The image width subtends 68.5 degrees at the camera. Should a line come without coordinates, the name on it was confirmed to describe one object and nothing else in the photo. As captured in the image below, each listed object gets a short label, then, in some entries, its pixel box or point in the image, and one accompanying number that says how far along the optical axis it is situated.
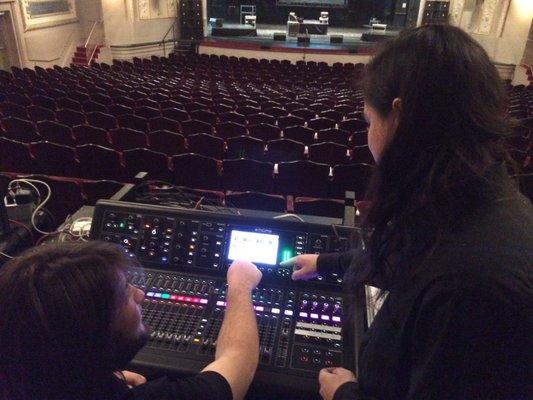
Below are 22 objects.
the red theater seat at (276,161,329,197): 3.52
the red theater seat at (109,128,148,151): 4.39
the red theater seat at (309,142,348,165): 4.32
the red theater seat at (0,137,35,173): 3.75
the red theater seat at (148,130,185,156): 4.34
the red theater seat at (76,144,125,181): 3.61
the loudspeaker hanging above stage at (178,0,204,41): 14.60
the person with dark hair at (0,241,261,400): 0.64
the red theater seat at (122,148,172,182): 3.63
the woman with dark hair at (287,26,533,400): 0.63
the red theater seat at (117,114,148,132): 5.09
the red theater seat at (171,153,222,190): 3.56
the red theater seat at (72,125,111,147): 4.46
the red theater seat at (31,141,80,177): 3.65
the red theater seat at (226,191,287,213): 2.73
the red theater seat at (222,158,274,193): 3.56
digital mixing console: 1.04
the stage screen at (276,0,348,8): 16.73
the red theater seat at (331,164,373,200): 3.57
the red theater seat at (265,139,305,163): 4.41
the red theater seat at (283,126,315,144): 5.06
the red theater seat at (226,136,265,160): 4.43
